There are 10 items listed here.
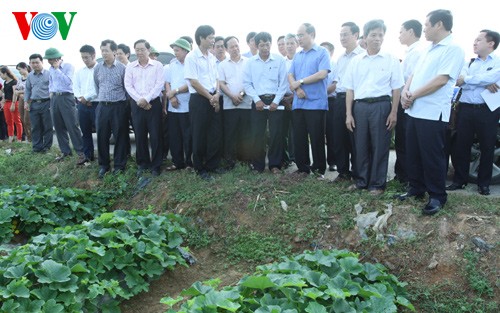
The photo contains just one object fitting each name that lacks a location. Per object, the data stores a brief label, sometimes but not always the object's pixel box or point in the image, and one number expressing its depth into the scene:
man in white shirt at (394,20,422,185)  5.21
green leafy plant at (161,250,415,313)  2.89
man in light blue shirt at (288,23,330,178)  5.49
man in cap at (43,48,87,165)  7.65
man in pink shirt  6.26
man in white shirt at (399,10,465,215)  4.10
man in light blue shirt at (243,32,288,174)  5.88
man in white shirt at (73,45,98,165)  7.09
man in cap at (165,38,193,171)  6.29
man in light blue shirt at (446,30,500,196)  5.16
